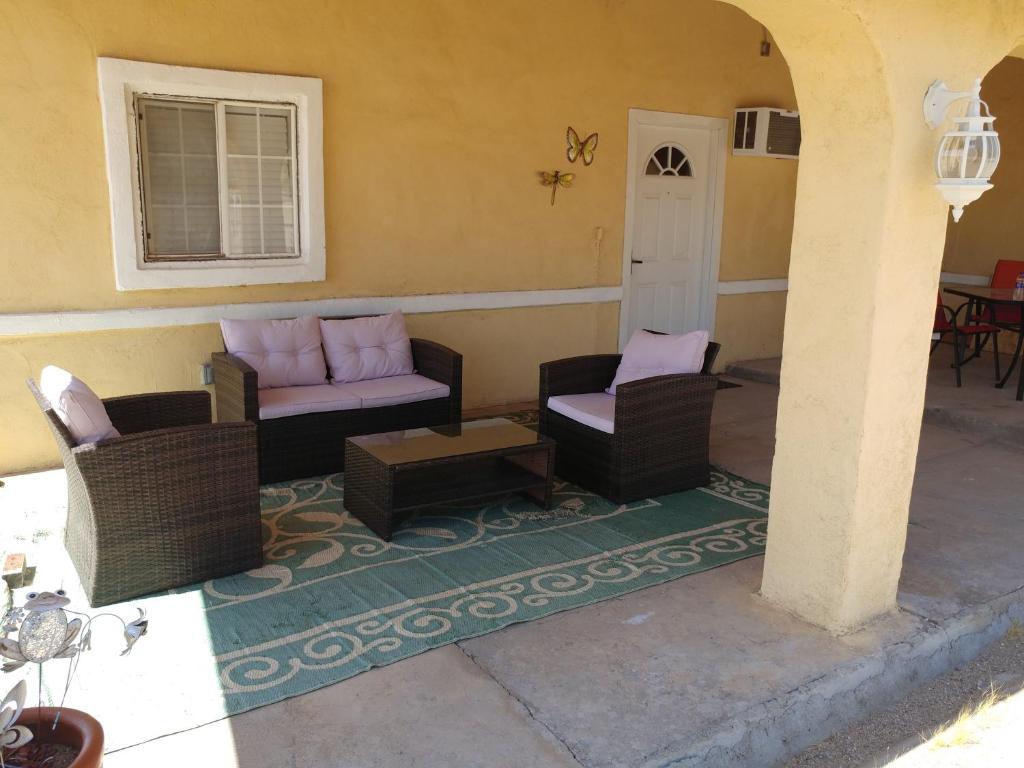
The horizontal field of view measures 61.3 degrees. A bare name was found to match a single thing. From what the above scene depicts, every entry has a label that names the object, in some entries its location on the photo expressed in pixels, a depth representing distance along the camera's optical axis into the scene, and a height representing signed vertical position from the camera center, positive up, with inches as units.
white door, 305.3 -2.0
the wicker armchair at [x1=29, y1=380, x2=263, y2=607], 140.4 -49.9
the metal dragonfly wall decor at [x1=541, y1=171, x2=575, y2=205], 276.8 +12.1
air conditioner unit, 315.9 +33.1
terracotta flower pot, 77.7 -46.9
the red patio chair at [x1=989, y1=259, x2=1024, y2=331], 341.7 -17.6
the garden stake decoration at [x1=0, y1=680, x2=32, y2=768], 73.3 -43.6
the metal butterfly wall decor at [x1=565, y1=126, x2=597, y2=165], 279.1 +23.1
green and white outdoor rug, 121.5 -64.7
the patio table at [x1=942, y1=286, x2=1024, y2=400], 281.1 -23.6
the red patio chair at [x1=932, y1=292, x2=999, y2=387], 301.1 -35.3
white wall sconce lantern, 116.1 +9.5
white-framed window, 207.5 +8.9
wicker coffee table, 173.5 -54.6
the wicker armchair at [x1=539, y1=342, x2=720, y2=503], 194.9 -50.4
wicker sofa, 198.7 -50.0
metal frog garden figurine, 74.4 -37.3
